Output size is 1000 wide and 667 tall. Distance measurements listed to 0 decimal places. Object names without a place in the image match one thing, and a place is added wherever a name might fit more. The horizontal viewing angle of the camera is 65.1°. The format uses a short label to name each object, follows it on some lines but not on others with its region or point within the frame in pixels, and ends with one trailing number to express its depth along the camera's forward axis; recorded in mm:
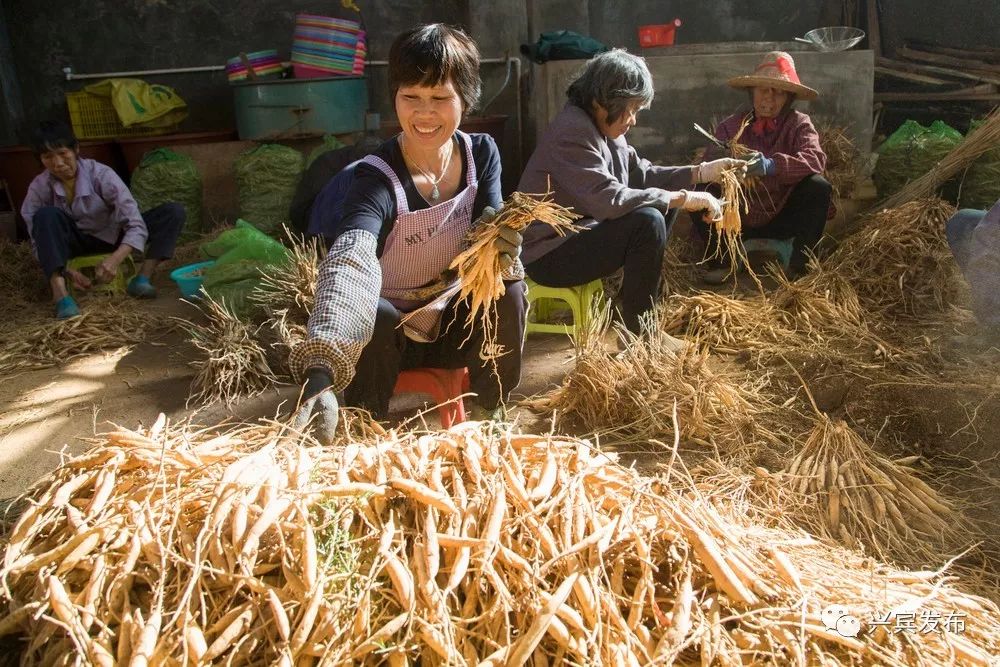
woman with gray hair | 3221
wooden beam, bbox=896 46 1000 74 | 7254
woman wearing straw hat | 4355
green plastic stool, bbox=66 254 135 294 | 4824
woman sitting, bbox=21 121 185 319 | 4605
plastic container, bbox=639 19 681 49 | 5633
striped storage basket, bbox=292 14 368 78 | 5906
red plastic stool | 2613
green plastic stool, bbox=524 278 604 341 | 3547
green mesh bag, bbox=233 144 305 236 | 5859
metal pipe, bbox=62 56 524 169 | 6520
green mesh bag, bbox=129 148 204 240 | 5918
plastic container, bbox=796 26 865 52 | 5344
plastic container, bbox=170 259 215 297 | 4316
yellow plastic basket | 6355
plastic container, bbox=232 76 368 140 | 5824
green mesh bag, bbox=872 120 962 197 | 5254
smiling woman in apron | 2021
